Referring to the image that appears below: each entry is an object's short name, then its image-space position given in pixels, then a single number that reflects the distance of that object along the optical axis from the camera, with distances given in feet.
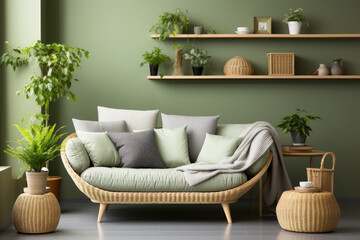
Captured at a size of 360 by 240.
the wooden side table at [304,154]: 17.26
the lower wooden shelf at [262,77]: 19.29
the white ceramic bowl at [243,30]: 19.44
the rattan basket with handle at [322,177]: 15.60
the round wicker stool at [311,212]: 14.24
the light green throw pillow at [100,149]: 16.44
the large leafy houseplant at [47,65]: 17.52
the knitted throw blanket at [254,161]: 15.64
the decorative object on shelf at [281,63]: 19.51
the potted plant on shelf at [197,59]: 19.51
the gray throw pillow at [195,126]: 17.88
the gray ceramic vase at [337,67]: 19.42
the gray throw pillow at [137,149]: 16.83
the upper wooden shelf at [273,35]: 19.36
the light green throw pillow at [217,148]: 16.74
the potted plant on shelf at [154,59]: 19.38
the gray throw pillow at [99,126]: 17.49
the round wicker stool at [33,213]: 14.17
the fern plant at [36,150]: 14.55
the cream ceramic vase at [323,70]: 19.40
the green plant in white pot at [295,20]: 19.37
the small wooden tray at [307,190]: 14.46
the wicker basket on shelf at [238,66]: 19.39
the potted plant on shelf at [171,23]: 19.44
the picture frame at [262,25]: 19.72
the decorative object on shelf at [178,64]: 19.61
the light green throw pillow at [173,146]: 17.35
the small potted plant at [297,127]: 17.81
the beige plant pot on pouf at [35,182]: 14.39
